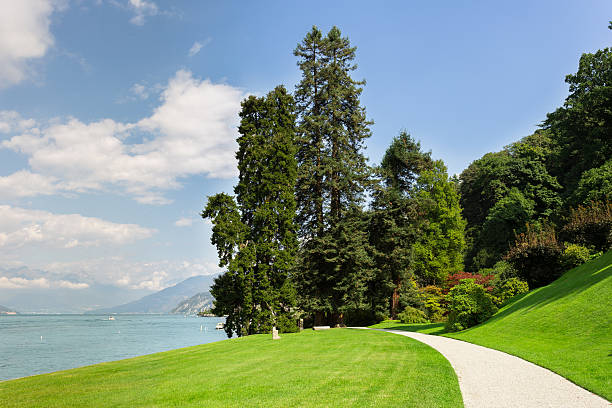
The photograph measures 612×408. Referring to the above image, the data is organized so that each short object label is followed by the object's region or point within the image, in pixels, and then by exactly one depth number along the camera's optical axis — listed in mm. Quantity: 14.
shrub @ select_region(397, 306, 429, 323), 27078
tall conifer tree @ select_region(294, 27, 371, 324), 26562
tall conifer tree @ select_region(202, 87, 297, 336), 22469
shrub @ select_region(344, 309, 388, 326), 30266
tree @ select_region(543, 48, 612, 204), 30906
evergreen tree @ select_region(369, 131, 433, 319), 30172
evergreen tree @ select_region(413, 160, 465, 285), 37062
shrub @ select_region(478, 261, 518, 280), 22344
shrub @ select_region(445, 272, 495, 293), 24552
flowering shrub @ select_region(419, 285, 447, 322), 28609
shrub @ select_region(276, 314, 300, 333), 22781
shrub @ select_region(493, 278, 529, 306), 20234
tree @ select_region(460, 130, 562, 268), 38062
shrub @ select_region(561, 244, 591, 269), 19120
